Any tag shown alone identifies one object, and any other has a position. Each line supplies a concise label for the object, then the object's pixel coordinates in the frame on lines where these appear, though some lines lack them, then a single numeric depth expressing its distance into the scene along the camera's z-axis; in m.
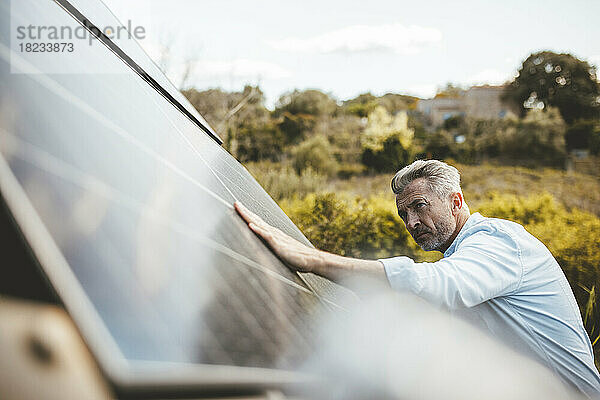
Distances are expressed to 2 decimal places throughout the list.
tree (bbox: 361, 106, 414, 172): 27.23
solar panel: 0.65
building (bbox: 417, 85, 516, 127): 49.88
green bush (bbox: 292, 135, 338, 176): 23.78
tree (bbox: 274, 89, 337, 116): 40.53
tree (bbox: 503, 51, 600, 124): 41.50
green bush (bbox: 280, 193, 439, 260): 8.03
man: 1.72
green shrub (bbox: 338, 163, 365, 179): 26.38
